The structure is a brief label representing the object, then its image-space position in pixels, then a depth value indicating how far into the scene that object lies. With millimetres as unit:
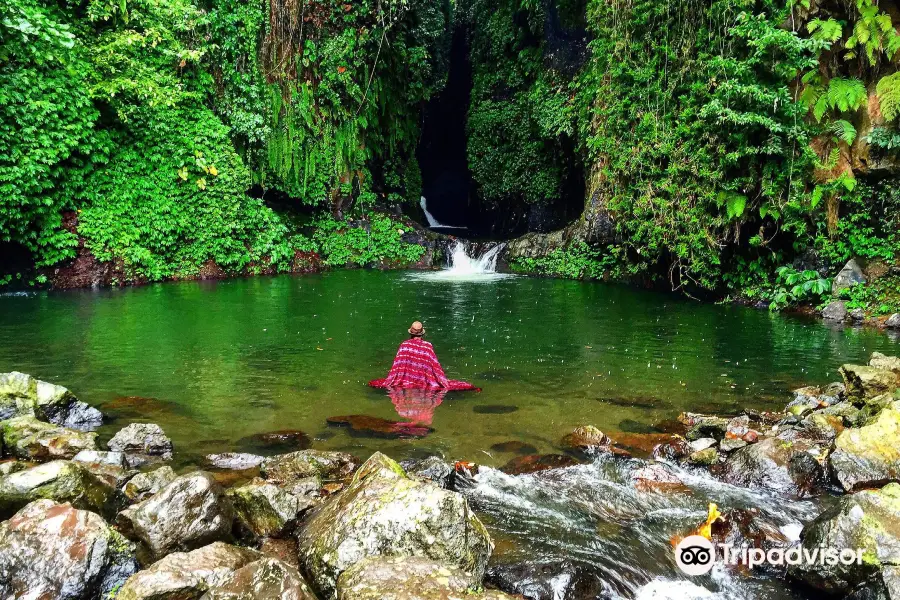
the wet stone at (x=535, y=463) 5824
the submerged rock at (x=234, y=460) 5680
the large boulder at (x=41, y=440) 5500
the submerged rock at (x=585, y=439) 6348
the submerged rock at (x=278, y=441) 6246
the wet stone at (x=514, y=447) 6261
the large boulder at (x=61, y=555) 3250
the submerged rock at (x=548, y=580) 3777
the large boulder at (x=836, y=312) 13180
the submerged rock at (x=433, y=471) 5297
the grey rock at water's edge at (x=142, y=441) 5910
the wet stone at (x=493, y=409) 7379
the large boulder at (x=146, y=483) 4594
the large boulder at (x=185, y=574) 2996
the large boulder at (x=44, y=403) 6570
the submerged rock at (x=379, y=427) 6661
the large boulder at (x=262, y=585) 3037
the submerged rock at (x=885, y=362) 7536
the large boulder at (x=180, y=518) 3664
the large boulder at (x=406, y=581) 2881
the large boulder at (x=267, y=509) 4266
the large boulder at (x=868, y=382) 6982
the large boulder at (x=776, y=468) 5395
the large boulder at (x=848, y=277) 13438
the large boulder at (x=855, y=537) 3598
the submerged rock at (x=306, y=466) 5285
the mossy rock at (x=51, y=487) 3938
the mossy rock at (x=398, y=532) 3457
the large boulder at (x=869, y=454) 5215
